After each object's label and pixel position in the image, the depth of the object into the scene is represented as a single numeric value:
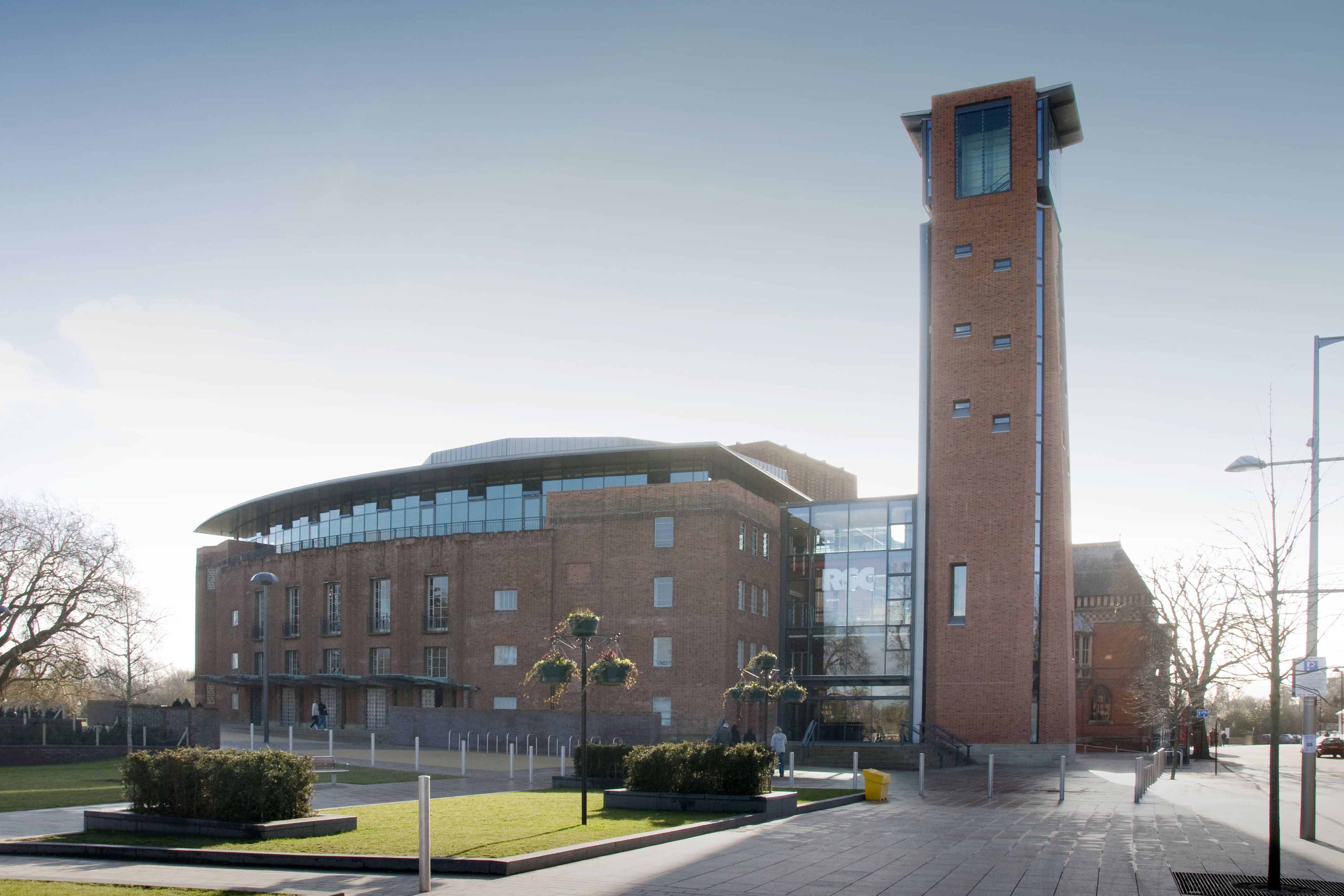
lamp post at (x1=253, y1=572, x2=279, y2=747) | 34.06
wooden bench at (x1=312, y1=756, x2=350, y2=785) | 29.08
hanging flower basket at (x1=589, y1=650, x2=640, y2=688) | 24.97
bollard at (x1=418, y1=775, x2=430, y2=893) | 12.38
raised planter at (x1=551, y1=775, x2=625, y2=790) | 25.05
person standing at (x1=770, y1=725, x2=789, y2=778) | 31.48
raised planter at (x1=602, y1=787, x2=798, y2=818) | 19.75
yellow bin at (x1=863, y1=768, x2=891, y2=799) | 25.19
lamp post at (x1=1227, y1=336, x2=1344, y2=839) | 18.73
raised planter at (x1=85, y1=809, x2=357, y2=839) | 15.30
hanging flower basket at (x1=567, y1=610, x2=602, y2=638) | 20.45
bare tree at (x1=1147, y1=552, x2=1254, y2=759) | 50.62
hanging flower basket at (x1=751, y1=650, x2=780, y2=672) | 32.16
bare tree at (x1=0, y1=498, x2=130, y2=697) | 42.66
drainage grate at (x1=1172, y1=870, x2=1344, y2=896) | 12.96
